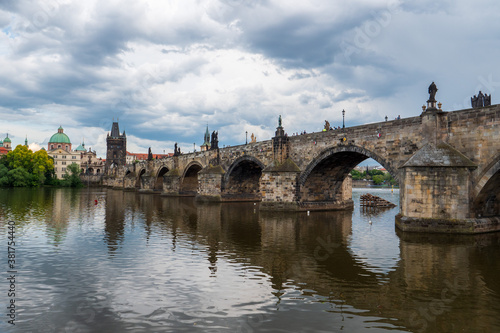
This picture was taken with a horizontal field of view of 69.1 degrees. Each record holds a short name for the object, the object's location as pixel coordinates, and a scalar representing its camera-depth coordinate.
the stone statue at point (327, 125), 32.88
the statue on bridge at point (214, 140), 49.44
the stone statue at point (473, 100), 23.33
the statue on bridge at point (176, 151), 65.22
